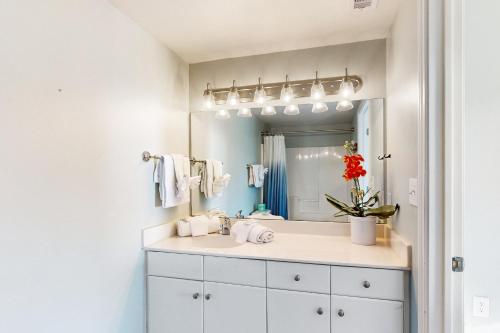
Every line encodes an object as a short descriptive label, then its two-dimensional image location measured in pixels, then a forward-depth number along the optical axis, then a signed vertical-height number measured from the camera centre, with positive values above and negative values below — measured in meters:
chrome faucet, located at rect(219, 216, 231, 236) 2.16 -0.47
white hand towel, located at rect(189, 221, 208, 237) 2.10 -0.47
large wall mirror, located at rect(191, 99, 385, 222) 2.01 +0.10
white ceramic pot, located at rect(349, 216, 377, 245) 1.77 -0.40
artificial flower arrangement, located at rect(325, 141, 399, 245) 1.74 -0.27
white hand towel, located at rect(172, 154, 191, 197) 1.98 -0.05
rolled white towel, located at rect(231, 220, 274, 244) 1.88 -0.46
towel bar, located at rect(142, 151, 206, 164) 1.82 +0.07
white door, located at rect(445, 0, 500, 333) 1.71 +0.00
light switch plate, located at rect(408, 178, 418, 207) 1.27 -0.12
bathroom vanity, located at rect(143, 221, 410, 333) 1.42 -0.66
